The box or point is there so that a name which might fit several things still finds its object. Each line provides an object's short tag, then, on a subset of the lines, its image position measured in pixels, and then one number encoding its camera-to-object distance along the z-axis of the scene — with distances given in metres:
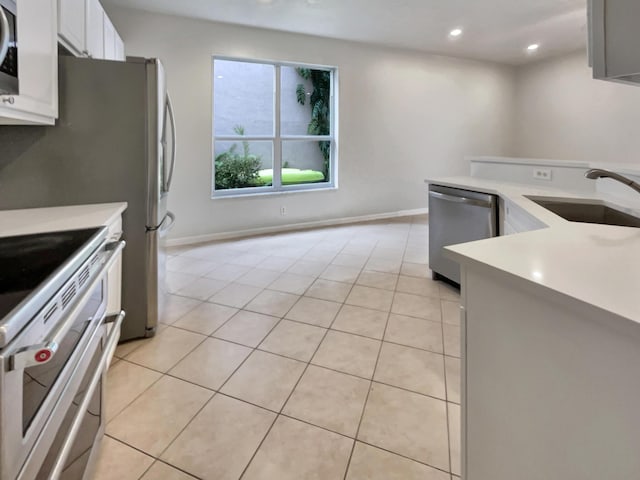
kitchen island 0.61
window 4.79
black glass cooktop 1.01
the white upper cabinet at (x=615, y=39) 1.09
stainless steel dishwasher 2.52
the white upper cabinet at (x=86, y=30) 2.04
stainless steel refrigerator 1.87
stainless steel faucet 1.35
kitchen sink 1.77
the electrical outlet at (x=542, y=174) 2.53
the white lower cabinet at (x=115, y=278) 1.70
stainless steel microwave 1.32
